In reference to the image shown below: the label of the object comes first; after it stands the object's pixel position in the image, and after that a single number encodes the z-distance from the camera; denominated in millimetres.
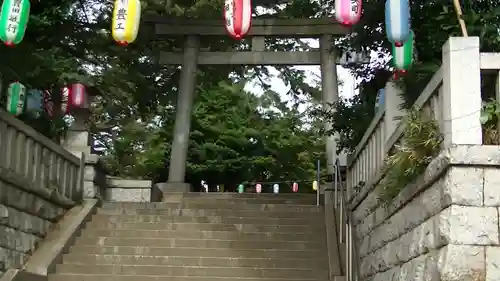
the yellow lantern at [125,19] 10180
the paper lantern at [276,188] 21750
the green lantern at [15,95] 10500
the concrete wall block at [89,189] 11555
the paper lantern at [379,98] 8519
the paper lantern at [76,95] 11578
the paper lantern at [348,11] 8773
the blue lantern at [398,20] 6887
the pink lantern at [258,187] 21114
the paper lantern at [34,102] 10914
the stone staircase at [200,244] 8656
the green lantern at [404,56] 7430
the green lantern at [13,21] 8766
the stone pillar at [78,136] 11648
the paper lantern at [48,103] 12016
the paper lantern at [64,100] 11906
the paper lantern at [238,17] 10555
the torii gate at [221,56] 15047
